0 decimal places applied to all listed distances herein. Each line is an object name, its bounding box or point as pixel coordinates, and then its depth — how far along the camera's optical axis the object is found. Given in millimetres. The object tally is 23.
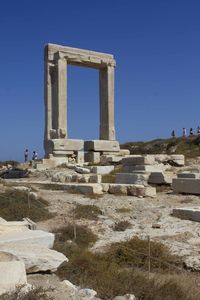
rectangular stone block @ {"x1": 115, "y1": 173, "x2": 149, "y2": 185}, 16350
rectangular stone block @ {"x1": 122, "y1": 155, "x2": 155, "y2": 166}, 18669
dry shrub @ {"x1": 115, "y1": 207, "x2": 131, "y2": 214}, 11945
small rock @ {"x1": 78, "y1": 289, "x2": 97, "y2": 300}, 4676
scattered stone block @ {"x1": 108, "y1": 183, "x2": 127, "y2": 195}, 14883
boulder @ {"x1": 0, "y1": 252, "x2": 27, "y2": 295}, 4286
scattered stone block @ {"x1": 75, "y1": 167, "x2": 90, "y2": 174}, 19438
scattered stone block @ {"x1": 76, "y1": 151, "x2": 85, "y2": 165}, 24438
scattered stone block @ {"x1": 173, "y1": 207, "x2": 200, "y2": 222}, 10688
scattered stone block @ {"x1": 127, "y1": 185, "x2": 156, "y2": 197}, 14477
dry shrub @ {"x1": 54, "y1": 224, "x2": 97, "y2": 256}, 8641
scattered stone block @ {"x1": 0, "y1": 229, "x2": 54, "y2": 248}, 6078
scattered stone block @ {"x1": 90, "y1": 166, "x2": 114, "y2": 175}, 19931
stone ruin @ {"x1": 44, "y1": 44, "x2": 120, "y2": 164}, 24078
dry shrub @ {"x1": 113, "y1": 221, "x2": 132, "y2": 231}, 10128
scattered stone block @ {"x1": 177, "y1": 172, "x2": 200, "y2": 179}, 15109
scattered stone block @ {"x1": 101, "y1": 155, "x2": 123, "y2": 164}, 22750
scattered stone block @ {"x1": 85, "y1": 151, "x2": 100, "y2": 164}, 24562
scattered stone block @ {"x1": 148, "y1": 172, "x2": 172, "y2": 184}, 16431
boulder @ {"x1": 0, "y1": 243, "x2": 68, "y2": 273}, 5242
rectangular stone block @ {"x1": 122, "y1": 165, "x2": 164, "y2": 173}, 17841
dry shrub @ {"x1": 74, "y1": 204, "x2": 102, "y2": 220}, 10980
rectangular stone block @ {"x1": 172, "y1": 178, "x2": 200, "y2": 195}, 14365
